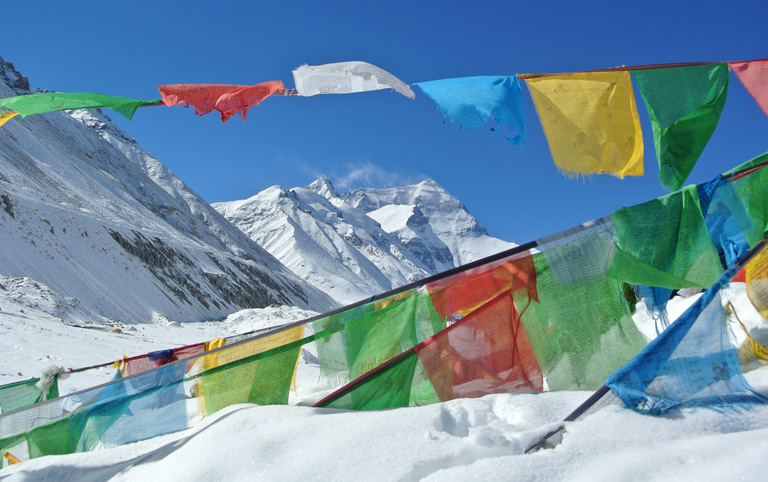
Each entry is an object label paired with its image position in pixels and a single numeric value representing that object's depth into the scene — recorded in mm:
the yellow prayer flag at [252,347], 4652
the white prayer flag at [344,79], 4594
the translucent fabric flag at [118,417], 4309
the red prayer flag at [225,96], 5008
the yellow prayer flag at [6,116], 4837
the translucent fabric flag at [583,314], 3629
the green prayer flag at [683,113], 3865
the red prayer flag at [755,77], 3854
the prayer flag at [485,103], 4195
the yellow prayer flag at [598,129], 3984
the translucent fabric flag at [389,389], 3771
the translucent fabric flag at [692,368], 2693
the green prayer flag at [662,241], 3486
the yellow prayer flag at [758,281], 3338
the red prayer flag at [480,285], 3844
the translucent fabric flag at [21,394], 6043
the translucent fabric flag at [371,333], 4512
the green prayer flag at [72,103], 4742
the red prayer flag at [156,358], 7680
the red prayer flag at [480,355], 3793
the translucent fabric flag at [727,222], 3678
